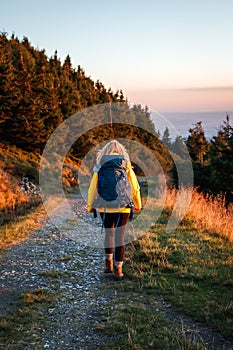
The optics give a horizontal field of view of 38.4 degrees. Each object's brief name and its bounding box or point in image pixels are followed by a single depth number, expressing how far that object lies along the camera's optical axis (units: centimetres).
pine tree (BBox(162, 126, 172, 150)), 4376
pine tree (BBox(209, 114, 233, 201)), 2842
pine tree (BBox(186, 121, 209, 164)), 5041
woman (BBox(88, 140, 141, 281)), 599
